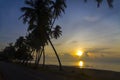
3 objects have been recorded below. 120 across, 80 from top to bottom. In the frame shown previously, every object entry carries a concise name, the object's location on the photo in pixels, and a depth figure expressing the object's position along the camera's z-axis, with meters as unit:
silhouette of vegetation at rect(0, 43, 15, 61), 48.20
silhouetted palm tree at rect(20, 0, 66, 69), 16.89
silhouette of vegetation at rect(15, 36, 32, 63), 32.40
